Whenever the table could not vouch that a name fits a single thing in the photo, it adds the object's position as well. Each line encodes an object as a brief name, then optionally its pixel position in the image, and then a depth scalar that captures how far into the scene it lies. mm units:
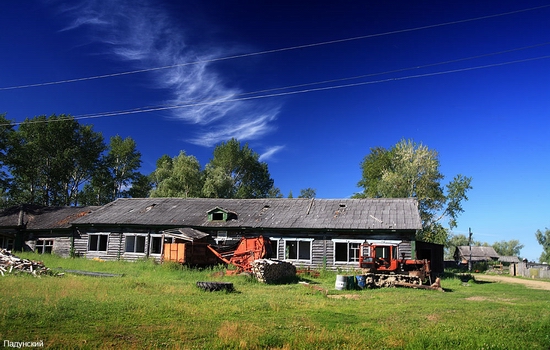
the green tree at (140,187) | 60062
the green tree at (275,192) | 76369
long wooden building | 27359
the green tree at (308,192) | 95625
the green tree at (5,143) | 42906
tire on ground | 15367
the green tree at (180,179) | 55656
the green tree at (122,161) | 58688
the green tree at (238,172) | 59625
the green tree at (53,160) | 50575
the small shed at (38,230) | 33688
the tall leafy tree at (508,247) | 128375
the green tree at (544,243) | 92325
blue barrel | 19180
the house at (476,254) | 76875
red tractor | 19938
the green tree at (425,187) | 46812
